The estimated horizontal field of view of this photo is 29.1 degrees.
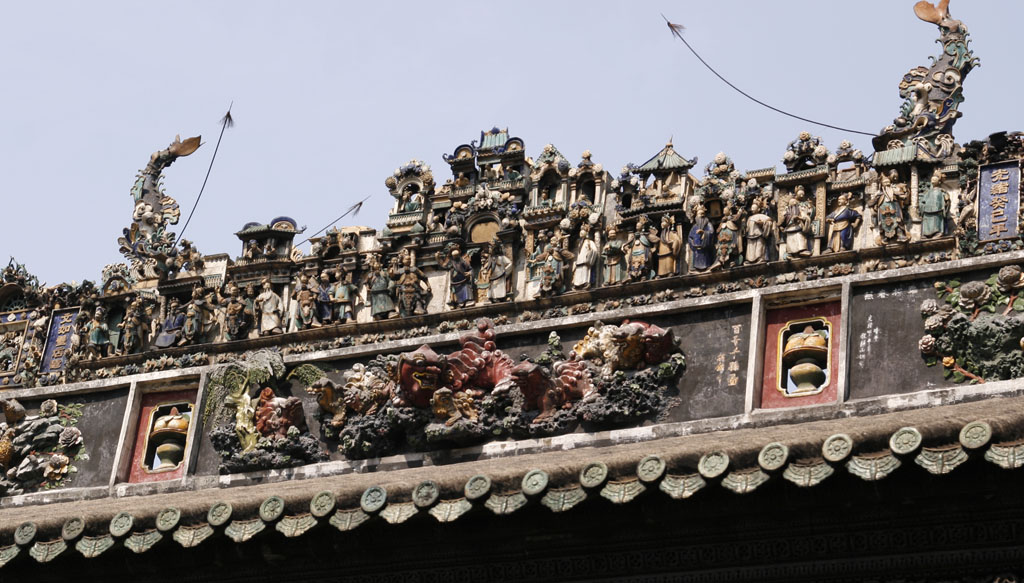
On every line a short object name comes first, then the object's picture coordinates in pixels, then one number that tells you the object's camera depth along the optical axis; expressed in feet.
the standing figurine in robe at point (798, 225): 58.03
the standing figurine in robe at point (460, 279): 62.89
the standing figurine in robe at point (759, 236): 58.49
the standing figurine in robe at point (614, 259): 60.59
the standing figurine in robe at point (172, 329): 67.21
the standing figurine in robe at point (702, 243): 59.36
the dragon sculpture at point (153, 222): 69.62
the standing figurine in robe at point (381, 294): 63.93
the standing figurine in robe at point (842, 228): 57.57
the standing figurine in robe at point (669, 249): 59.82
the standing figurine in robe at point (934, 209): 56.29
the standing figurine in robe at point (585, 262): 60.95
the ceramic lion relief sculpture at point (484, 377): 57.98
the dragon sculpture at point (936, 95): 58.70
